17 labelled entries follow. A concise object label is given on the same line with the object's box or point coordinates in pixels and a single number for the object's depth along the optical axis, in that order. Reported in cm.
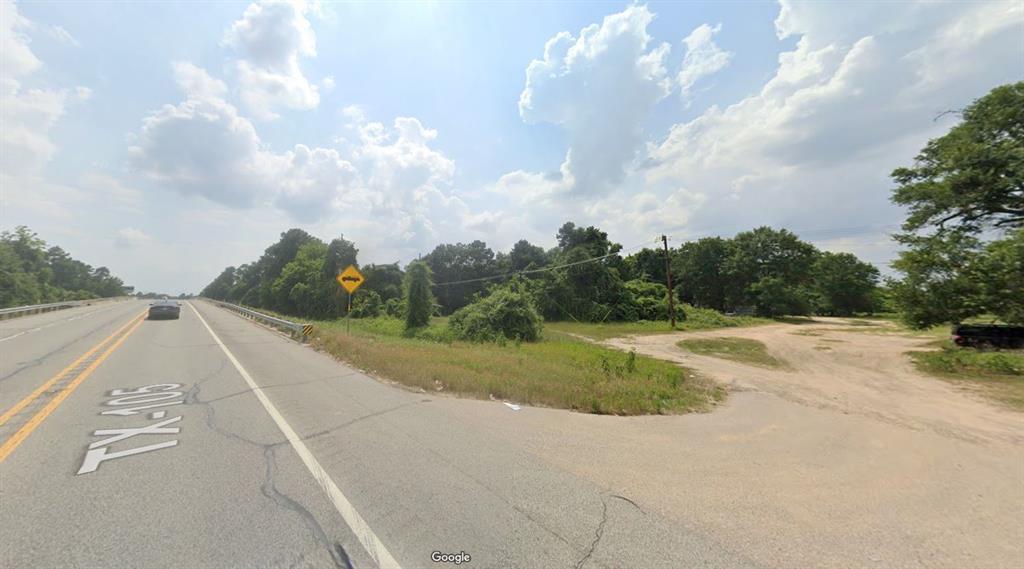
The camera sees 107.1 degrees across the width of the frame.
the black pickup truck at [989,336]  1783
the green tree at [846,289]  6047
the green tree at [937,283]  1652
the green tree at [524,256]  6009
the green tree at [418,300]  2916
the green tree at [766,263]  5109
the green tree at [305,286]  4738
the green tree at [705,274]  5647
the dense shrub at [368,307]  4194
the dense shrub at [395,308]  3646
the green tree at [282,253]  7275
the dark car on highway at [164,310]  2509
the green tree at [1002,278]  1464
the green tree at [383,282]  5038
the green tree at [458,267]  6338
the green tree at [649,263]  6342
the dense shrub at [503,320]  2275
